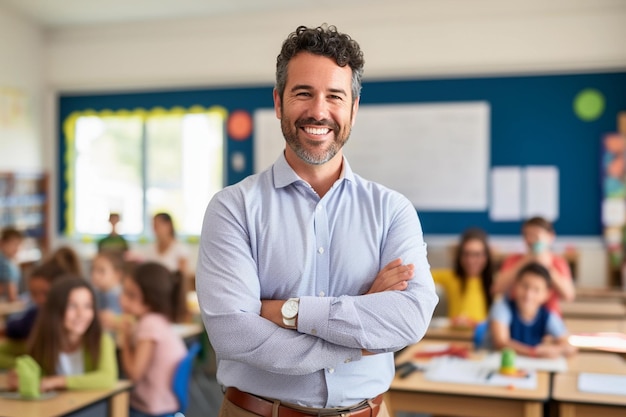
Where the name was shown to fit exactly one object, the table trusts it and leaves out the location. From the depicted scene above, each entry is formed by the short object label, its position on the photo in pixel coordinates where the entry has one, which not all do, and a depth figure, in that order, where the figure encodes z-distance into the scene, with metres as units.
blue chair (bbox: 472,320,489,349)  3.85
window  8.58
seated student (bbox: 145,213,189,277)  6.16
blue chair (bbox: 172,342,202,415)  3.48
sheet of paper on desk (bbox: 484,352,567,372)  3.31
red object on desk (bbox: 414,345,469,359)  3.59
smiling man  1.65
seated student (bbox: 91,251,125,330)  4.65
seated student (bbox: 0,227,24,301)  6.27
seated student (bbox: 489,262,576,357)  3.70
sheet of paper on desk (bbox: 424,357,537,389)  3.04
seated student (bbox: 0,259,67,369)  3.78
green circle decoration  7.29
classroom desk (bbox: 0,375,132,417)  2.71
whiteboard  7.61
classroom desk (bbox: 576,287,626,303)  6.14
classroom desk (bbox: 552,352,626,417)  2.75
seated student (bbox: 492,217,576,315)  4.55
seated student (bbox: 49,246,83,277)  4.81
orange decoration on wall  8.39
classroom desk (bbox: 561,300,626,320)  5.11
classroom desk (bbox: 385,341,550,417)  2.87
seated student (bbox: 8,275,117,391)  3.17
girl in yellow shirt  4.74
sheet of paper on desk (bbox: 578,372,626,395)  2.88
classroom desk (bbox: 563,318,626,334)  4.39
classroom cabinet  8.17
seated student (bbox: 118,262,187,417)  3.46
